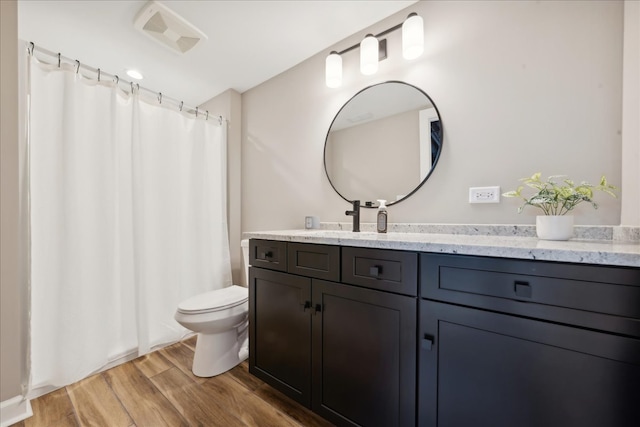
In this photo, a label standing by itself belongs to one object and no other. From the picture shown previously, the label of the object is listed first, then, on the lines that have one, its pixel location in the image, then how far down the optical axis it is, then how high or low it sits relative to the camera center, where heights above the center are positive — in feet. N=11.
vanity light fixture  4.50 +3.20
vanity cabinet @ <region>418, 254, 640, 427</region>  2.11 -1.33
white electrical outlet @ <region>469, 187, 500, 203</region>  4.05 +0.23
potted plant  3.17 +0.09
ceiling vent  4.88 +3.85
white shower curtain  4.78 -0.31
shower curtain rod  4.62 +2.92
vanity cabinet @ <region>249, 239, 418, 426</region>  3.15 -1.85
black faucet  5.16 -0.13
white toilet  5.06 -2.52
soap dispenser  4.89 -0.20
